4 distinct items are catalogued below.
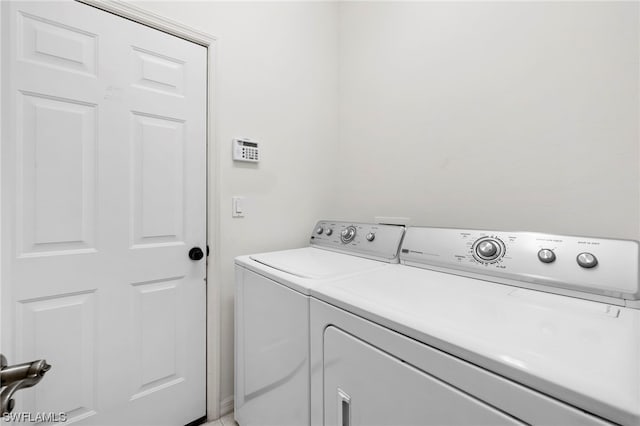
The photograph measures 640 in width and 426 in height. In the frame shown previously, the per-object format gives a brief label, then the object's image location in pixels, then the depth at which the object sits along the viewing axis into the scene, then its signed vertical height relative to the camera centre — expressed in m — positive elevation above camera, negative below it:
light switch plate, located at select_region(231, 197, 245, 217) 1.57 +0.02
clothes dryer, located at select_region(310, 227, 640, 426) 0.46 -0.26
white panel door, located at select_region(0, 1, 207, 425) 1.06 -0.02
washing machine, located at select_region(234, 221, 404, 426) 0.98 -0.43
